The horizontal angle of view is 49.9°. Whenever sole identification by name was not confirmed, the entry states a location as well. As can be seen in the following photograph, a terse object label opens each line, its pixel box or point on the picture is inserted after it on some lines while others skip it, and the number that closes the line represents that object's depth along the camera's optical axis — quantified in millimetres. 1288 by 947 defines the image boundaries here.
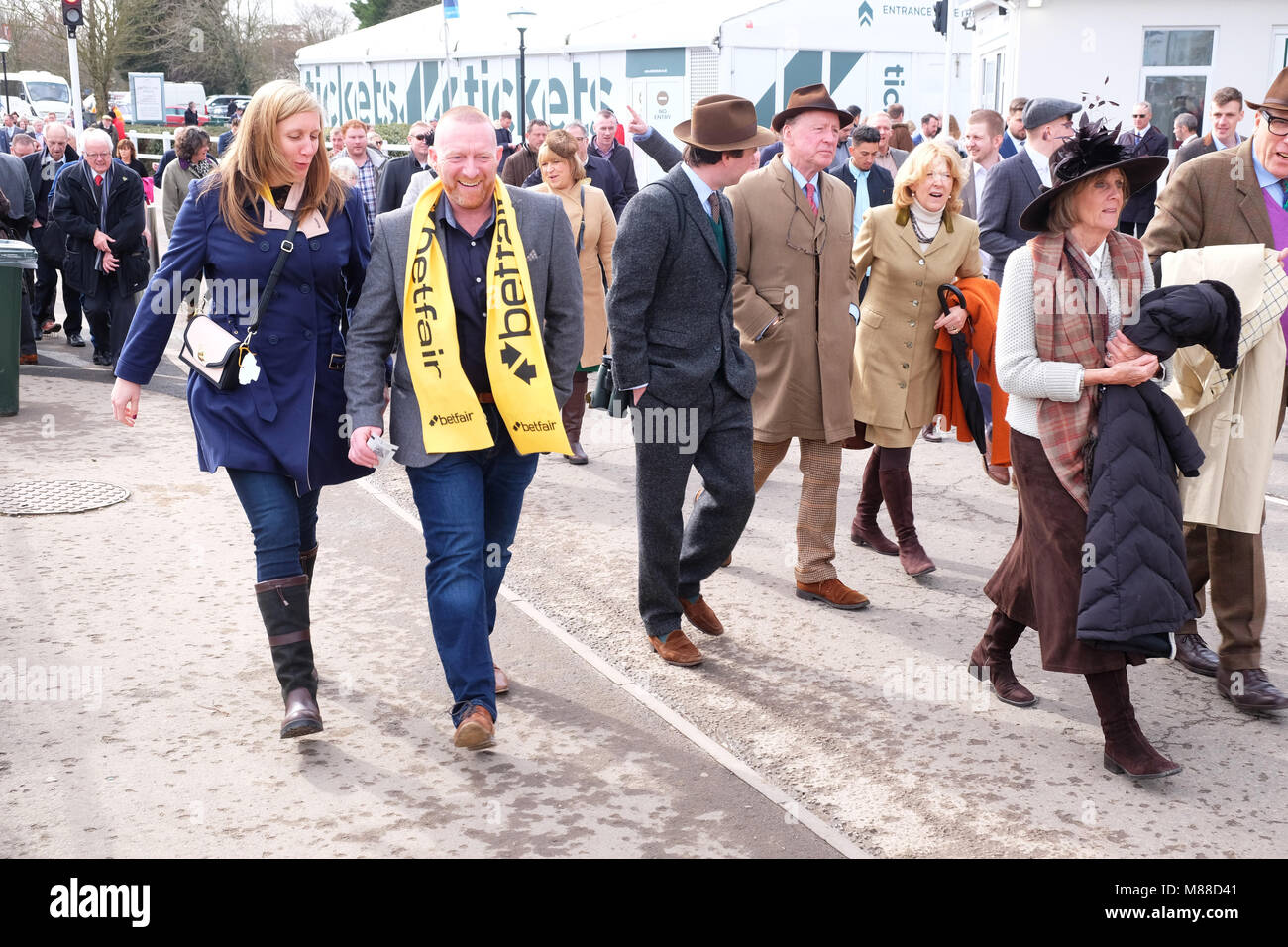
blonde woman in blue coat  4418
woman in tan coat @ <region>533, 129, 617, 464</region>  8594
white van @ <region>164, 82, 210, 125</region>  49591
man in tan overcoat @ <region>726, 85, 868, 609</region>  5836
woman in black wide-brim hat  4344
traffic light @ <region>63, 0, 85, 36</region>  17844
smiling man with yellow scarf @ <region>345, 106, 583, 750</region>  4371
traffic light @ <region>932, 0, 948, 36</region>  20344
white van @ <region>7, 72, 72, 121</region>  45219
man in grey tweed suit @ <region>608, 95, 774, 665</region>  5090
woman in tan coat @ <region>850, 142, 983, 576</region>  6270
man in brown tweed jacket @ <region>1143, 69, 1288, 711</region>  4914
